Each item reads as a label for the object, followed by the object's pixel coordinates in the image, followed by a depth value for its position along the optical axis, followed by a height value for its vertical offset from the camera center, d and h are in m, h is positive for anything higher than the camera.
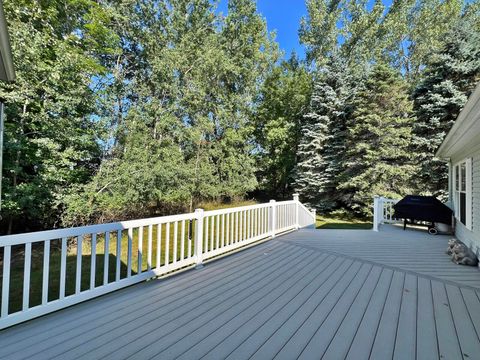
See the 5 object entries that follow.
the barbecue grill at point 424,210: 6.46 -0.53
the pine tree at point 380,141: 10.73 +2.05
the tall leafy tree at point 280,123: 16.02 +3.96
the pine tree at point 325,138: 12.96 +2.53
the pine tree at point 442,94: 9.38 +3.61
